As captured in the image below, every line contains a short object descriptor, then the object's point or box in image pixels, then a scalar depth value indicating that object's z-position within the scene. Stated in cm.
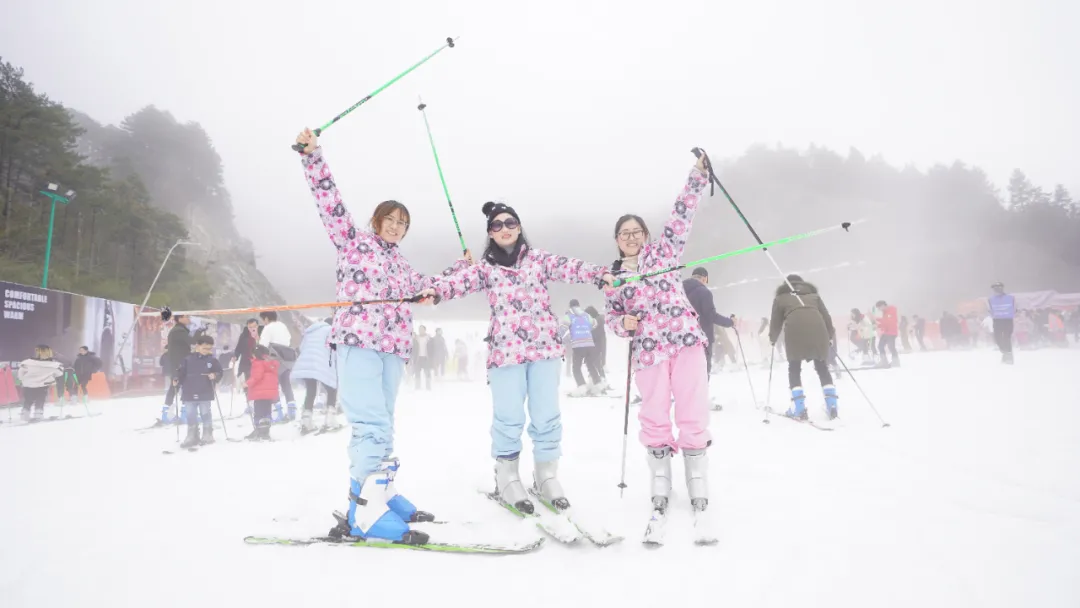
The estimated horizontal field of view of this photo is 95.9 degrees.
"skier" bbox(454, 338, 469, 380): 2489
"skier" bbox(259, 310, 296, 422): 853
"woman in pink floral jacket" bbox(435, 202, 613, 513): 340
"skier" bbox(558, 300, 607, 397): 1095
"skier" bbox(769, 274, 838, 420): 655
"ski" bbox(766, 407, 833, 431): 605
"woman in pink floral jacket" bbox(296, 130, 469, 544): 308
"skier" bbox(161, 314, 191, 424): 916
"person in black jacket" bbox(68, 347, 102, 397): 1308
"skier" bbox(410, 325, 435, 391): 1827
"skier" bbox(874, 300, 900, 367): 1434
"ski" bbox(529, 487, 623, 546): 271
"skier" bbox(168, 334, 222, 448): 742
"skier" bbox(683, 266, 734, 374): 687
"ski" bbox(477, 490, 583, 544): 275
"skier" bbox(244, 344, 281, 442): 790
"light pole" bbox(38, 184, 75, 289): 1714
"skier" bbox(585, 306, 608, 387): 1219
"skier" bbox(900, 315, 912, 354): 2241
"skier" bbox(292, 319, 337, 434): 780
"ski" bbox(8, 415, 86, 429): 1058
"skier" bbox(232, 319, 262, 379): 861
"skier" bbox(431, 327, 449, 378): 1961
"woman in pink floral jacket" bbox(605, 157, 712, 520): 329
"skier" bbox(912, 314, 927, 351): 2277
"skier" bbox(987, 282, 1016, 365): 1247
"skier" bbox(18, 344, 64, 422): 1112
